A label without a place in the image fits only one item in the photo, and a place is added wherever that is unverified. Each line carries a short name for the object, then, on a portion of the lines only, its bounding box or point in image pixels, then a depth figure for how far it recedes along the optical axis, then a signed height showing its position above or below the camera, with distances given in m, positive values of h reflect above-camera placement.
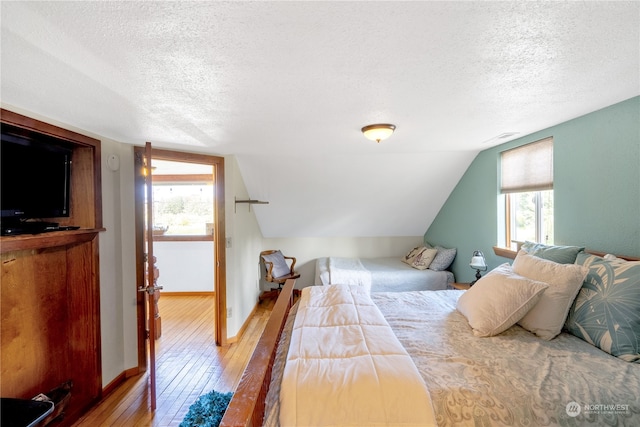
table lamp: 2.75 -0.57
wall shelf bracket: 3.13 +0.12
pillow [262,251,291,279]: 4.21 -0.89
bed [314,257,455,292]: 3.59 -0.95
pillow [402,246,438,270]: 3.89 -0.74
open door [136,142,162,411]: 1.98 -0.45
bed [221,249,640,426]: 1.02 -0.74
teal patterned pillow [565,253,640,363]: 1.27 -0.53
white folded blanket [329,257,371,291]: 3.60 -0.90
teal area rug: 1.75 -1.43
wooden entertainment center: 1.58 -0.60
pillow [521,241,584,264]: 1.78 -0.31
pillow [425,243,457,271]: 3.68 -0.71
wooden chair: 4.15 -0.97
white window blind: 2.31 +0.40
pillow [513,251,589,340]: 1.49 -0.53
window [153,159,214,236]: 4.73 +0.21
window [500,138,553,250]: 2.34 +0.17
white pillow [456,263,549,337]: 1.53 -0.57
